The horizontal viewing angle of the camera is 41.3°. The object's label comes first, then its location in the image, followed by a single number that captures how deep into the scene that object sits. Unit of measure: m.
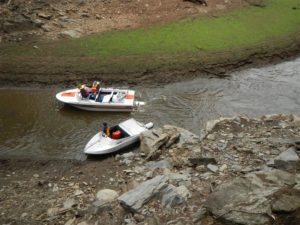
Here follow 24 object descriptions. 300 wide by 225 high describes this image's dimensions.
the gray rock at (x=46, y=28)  31.80
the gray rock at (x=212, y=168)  13.89
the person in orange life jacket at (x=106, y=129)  19.42
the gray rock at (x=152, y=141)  17.11
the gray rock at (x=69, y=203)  13.28
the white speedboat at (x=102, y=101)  22.82
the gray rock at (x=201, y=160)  14.46
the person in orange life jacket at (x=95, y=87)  23.38
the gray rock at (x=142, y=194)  11.84
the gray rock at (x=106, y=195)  13.34
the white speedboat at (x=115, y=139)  18.69
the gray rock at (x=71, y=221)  12.33
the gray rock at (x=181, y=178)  13.25
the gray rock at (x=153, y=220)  11.06
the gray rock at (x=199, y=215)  10.34
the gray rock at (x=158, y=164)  15.33
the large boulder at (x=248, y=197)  8.89
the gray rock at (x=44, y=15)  32.41
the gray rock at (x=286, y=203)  8.64
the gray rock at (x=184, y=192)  12.14
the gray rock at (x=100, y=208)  12.48
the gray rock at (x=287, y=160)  12.48
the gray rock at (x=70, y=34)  31.41
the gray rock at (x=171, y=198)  11.74
